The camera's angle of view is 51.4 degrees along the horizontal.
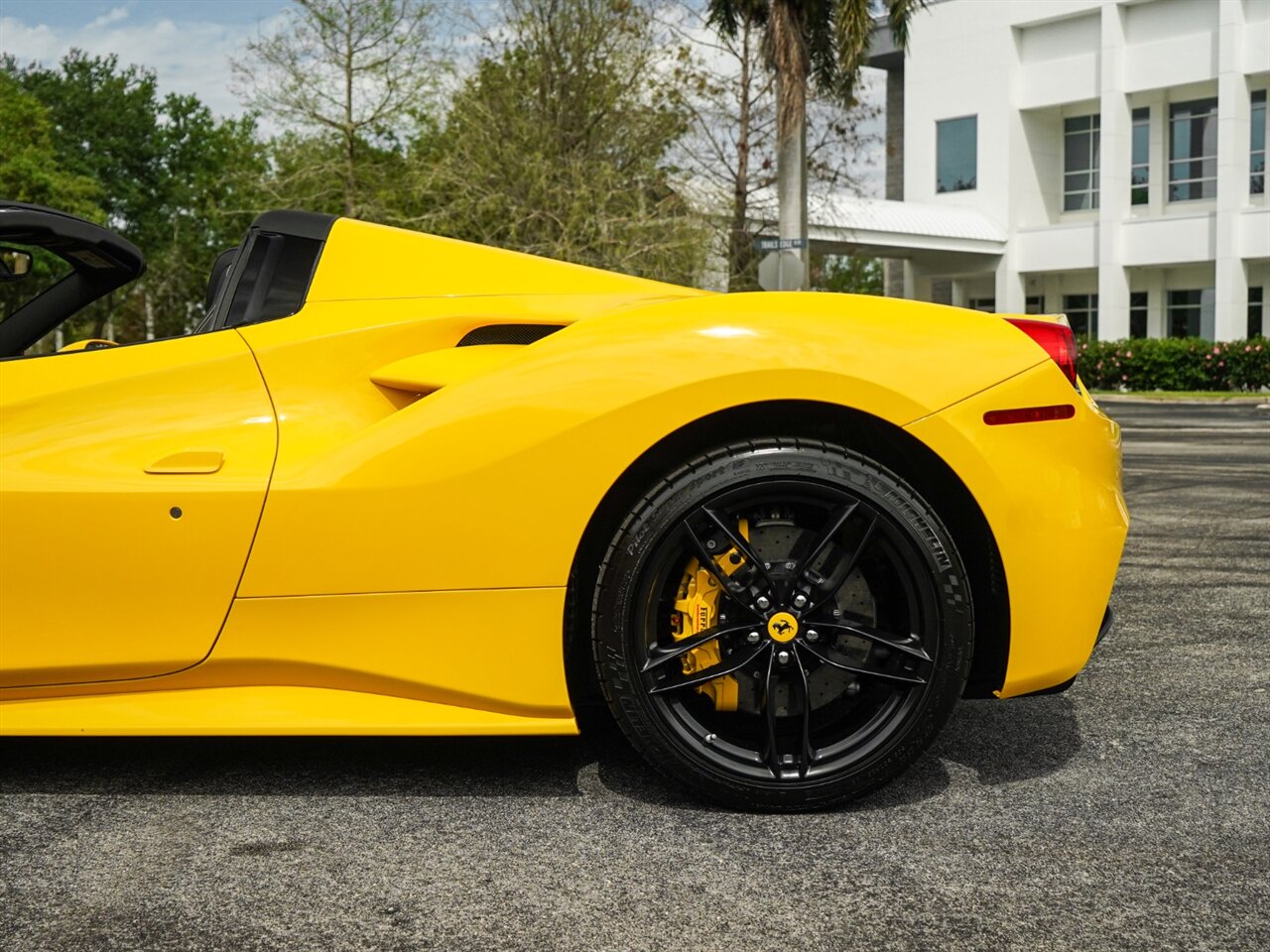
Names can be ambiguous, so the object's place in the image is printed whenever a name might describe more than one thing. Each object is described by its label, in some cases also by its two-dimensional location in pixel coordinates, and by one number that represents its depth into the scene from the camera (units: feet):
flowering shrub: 99.09
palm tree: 70.69
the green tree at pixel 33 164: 127.95
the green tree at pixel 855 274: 176.35
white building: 115.85
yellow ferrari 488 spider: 8.39
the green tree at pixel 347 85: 77.05
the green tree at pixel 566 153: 66.18
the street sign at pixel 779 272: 57.16
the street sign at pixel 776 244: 55.70
